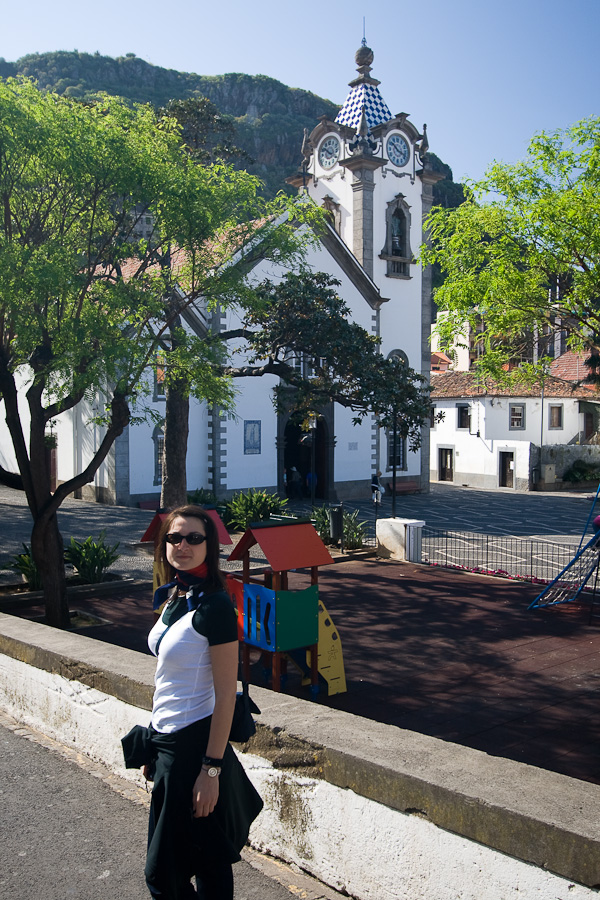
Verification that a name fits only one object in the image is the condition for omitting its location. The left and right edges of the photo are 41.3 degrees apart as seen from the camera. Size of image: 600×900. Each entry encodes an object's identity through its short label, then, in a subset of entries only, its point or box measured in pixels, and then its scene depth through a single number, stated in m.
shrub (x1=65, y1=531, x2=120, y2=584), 13.61
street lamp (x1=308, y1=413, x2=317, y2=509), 19.64
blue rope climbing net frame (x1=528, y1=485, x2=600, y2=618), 12.70
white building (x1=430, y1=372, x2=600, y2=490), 40.62
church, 27.47
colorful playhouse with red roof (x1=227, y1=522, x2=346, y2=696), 7.77
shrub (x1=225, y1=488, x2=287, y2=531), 20.56
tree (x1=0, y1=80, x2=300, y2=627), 9.90
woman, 3.16
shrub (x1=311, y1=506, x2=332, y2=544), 18.41
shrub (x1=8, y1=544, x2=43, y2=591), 12.75
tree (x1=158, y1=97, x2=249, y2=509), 14.97
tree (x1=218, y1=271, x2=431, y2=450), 18.33
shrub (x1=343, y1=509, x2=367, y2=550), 17.69
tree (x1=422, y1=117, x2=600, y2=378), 16.38
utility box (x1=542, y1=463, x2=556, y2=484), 40.22
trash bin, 17.88
